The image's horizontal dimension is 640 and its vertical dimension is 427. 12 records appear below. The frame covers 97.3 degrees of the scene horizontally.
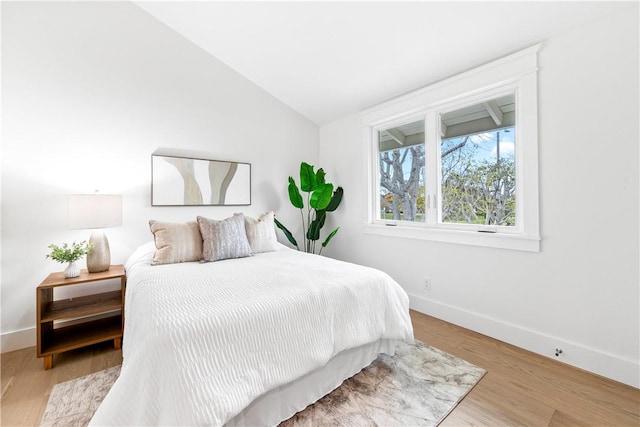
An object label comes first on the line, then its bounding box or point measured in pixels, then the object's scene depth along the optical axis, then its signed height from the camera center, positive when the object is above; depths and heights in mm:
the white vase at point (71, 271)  2098 -405
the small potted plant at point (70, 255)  2059 -284
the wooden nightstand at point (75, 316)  1920 -697
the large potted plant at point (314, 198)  3443 +205
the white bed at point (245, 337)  1053 -582
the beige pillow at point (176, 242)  2234 -219
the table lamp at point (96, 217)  2094 -6
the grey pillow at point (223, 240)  2350 -210
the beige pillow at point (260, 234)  2688 -193
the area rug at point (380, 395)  1445 -1046
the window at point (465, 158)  2121 +506
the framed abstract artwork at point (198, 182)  2766 +359
